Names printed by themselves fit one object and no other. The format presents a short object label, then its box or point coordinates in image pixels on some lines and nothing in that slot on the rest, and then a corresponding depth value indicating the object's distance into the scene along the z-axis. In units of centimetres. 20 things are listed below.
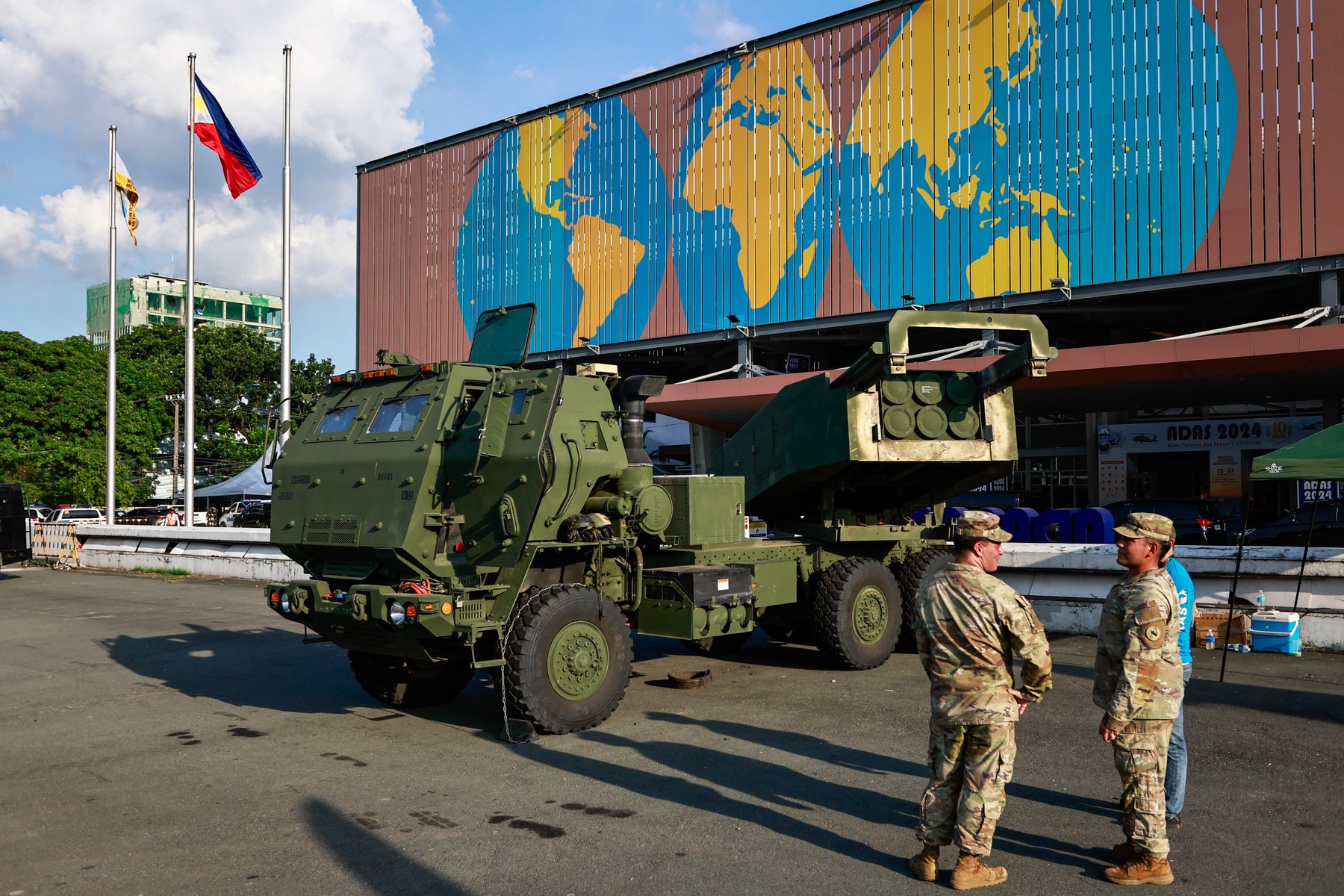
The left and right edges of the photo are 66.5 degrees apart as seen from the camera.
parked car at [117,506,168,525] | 3951
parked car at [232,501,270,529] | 3869
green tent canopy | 934
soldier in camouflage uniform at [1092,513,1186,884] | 452
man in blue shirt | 505
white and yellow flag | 2514
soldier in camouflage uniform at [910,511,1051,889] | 444
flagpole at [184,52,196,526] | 2245
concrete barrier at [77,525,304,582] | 2036
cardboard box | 1054
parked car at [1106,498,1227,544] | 2055
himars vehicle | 736
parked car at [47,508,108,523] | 3459
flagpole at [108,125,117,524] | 2494
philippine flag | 2161
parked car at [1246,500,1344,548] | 1695
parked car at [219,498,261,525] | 4017
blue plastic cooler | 1027
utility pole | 4719
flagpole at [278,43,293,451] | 1905
